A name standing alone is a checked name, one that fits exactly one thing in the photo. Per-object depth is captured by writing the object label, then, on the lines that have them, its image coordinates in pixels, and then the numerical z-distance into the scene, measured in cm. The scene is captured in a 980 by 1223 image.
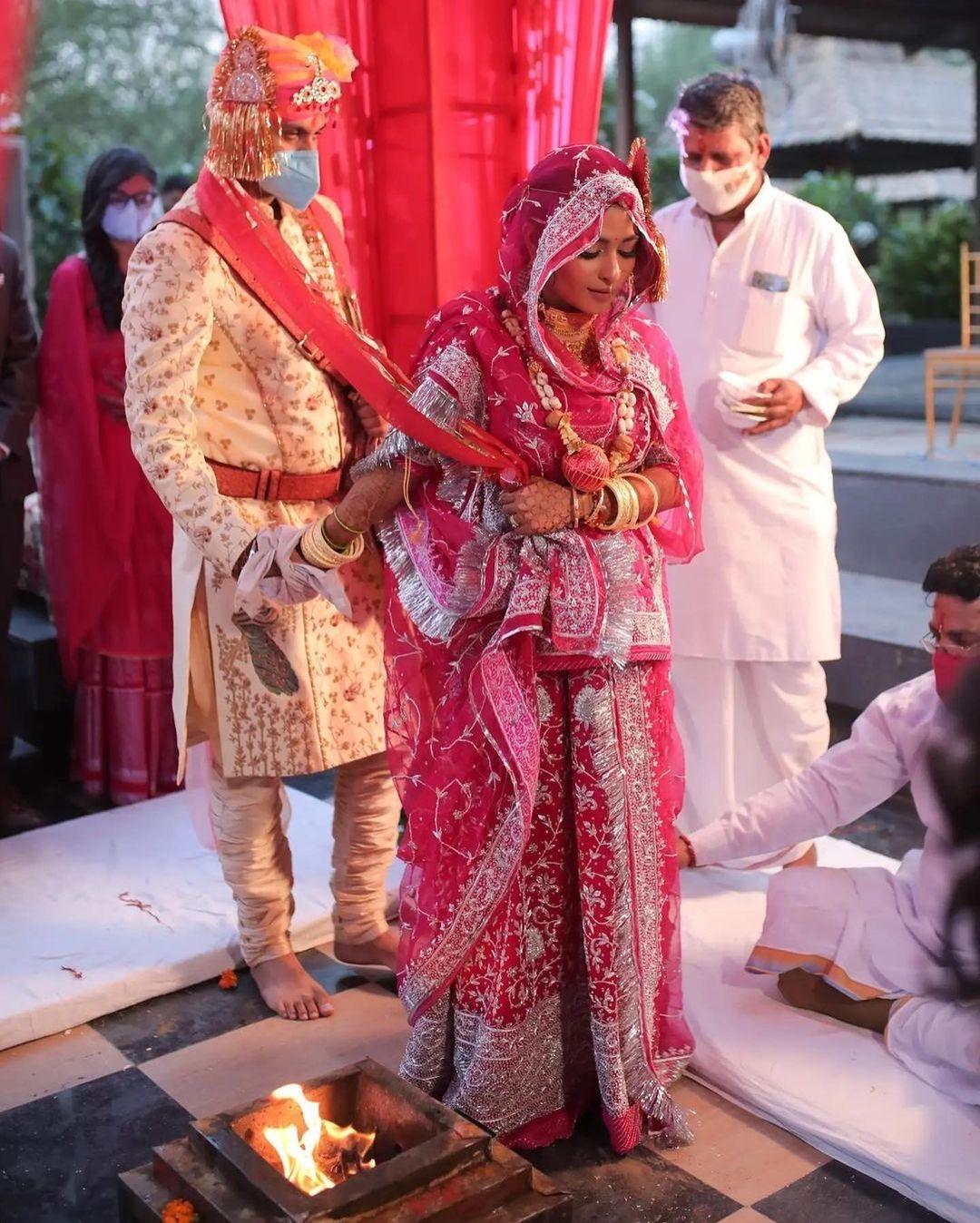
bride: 242
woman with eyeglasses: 411
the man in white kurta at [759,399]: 344
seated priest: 269
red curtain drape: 321
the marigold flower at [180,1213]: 197
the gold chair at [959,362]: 673
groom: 269
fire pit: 194
